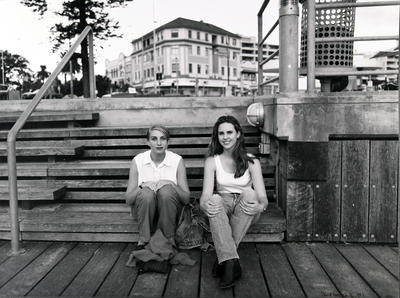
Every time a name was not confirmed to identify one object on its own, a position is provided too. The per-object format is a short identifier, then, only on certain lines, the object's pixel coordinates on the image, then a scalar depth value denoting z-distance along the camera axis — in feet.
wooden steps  11.08
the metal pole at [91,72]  18.58
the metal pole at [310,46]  10.85
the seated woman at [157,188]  9.99
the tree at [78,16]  52.65
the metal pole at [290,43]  11.19
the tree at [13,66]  218.18
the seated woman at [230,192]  9.11
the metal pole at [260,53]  16.20
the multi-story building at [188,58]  238.27
